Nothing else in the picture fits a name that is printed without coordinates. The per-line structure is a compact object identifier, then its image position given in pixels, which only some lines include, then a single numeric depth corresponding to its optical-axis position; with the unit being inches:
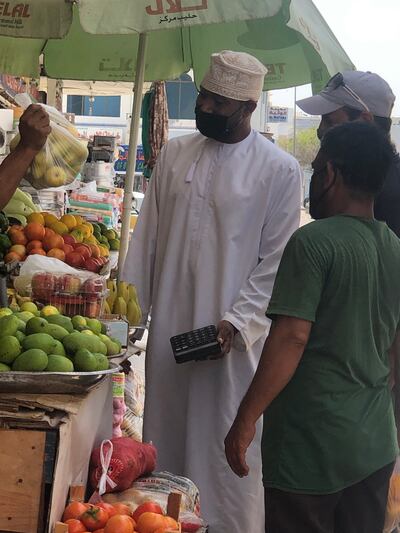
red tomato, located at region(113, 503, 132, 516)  114.1
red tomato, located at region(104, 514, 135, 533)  103.8
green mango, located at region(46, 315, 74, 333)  119.8
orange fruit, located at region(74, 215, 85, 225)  258.1
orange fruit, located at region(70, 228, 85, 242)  242.1
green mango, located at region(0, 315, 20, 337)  111.7
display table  98.9
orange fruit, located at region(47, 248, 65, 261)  213.0
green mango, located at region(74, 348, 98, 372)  108.3
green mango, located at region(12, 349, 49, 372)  104.3
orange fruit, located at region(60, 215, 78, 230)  250.1
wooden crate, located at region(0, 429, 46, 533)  98.8
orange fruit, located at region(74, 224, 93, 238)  247.4
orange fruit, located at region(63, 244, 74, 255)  220.1
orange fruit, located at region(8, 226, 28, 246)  218.8
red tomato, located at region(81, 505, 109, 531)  104.4
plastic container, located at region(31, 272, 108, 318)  144.1
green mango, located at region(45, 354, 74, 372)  105.1
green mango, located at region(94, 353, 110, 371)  110.3
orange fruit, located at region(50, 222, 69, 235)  237.5
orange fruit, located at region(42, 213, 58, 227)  242.8
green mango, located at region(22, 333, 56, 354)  108.3
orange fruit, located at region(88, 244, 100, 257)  227.6
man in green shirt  104.3
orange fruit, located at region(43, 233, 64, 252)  218.5
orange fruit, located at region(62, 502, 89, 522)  104.9
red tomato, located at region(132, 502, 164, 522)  112.5
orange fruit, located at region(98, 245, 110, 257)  245.4
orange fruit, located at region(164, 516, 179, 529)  107.8
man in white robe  161.3
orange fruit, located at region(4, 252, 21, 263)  205.5
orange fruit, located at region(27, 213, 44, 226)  235.7
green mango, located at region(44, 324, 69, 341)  114.1
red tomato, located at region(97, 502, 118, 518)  111.0
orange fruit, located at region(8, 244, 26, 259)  211.0
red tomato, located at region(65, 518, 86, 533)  102.6
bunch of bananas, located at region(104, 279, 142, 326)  161.9
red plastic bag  123.3
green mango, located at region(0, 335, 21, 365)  106.7
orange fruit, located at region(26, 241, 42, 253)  216.1
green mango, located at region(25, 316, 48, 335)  113.9
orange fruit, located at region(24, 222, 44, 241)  220.8
